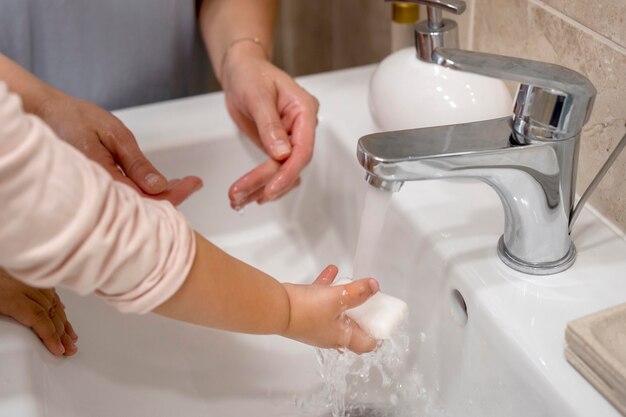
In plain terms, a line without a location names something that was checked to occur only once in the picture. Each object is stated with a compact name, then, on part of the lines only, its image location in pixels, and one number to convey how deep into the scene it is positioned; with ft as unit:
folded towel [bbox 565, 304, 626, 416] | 1.38
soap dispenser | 1.95
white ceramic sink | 1.61
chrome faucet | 1.49
